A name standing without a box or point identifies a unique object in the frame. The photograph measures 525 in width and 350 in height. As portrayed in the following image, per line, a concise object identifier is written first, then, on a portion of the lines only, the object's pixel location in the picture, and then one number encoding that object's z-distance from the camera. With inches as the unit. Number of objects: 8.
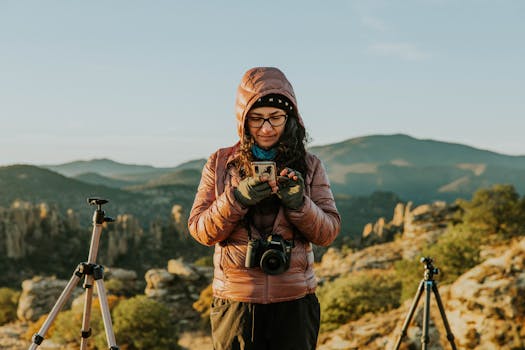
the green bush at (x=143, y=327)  649.0
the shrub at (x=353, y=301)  543.8
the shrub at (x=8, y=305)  992.8
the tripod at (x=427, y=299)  185.9
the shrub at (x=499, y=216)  970.1
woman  108.9
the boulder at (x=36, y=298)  927.7
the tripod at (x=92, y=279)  157.6
